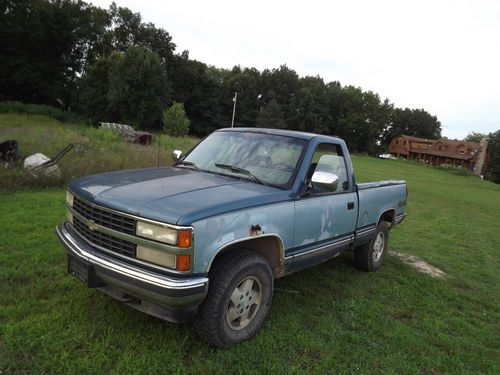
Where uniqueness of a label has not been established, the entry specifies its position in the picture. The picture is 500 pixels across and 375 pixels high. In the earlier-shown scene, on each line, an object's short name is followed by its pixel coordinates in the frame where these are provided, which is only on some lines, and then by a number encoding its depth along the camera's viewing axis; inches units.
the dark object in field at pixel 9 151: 349.7
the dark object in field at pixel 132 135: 698.8
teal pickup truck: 113.5
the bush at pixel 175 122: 1400.1
